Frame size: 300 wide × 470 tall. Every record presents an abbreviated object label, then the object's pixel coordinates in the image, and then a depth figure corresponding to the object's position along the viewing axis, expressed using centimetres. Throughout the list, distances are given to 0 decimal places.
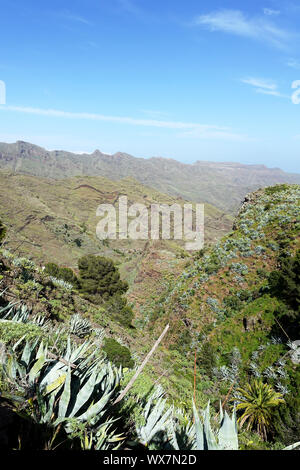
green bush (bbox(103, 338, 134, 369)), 851
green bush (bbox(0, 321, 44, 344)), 357
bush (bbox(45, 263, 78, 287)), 2317
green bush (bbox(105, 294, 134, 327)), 1892
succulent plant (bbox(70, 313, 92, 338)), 916
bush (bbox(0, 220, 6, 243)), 1148
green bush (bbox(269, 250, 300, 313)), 1248
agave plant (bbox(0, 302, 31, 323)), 525
